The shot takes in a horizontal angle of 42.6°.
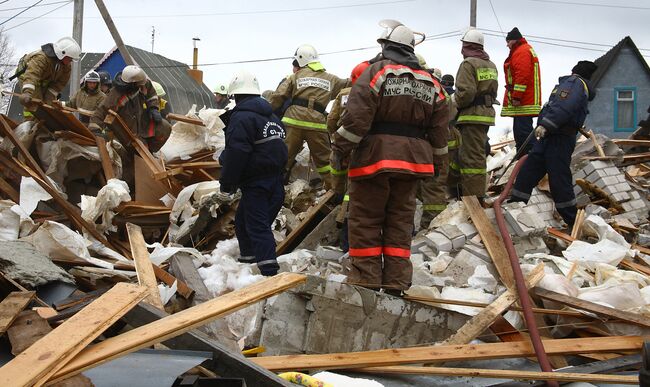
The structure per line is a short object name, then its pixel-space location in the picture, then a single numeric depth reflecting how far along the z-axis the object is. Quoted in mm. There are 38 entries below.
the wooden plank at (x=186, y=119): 9883
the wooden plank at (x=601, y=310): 5027
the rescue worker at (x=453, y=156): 9094
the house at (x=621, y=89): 26031
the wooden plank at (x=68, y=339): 3098
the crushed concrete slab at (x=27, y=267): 4965
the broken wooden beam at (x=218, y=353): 3805
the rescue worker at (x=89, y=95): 12117
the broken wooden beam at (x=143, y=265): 5094
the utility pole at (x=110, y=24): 15516
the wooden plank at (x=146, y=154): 9055
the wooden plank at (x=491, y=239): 6164
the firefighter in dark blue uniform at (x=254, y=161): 6852
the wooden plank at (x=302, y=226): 8383
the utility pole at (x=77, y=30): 18844
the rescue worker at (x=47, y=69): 9961
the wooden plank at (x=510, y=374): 4238
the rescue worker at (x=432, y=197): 8727
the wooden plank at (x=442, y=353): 4395
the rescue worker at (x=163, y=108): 10195
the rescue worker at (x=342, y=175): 6421
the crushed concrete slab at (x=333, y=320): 5199
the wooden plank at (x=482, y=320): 4938
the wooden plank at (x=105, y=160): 9117
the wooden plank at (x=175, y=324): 3273
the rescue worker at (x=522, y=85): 9492
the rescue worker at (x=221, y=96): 12484
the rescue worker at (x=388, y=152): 5688
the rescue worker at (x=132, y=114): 9391
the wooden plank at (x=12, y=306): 3780
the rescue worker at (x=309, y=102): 9391
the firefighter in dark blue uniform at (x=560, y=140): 8164
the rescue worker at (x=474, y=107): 8828
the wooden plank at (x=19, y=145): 8250
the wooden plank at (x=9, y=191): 7945
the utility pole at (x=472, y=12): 21803
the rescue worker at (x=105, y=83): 12802
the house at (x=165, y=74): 26391
